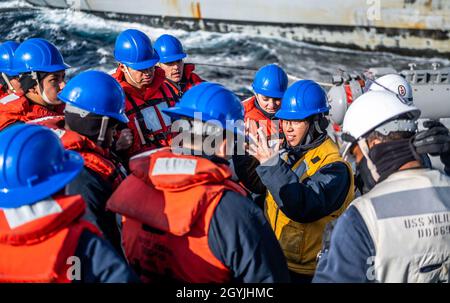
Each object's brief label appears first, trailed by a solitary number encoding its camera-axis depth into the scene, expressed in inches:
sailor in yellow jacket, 125.8
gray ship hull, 834.8
